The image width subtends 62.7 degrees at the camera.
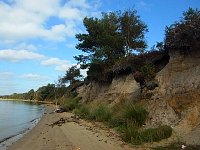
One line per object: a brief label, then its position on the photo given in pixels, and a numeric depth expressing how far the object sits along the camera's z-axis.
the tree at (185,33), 10.39
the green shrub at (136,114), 9.41
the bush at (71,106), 23.27
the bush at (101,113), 12.57
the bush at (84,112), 16.02
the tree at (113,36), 20.97
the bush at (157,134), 7.74
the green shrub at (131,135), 8.03
